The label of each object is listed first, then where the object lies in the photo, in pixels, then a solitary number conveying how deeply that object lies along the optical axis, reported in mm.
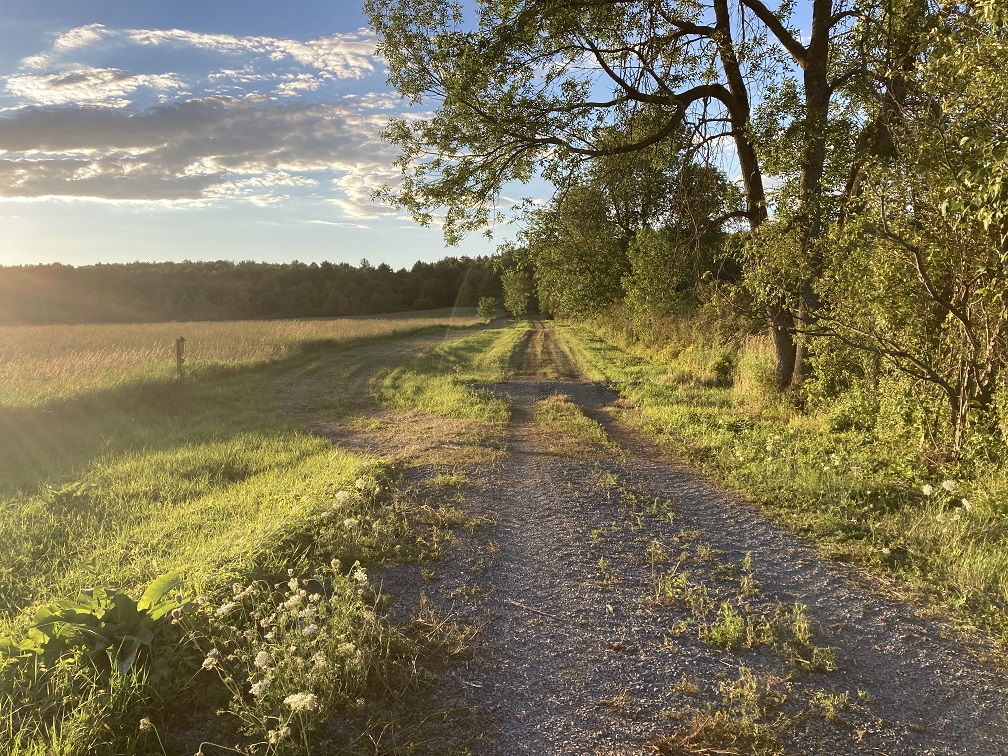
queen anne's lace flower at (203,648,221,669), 2801
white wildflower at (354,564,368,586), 3459
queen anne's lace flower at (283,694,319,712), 2495
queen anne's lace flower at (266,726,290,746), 2477
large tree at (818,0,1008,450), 5066
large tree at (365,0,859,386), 9859
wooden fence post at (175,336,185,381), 14070
